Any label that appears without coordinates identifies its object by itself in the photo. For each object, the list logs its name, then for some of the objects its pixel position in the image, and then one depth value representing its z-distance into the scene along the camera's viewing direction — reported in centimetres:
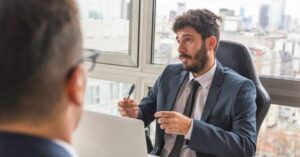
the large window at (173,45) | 233
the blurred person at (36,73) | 58
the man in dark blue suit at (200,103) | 170
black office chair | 187
